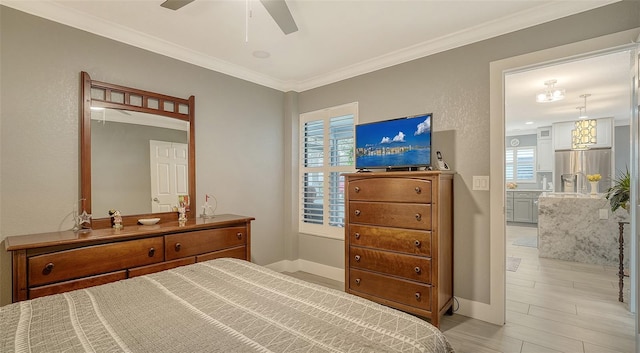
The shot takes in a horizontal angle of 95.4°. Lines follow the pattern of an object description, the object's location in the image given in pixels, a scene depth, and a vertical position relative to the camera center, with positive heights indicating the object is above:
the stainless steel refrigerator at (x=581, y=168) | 6.45 +0.14
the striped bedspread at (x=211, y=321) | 0.91 -0.53
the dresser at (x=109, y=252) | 1.81 -0.58
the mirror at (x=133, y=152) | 2.47 +0.22
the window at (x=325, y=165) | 3.68 +0.12
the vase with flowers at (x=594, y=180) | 4.60 -0.11
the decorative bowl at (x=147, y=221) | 2.68 -0.42
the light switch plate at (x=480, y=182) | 2.63 -0.07
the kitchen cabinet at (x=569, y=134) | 6.41 +0.92
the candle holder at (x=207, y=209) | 3.16 -0.38
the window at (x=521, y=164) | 8.01 +0.28
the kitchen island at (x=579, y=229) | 4.17 -0.83
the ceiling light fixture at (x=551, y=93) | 4.27 +1.22
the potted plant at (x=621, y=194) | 2.93 -0.21
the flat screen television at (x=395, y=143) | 2.66 +0.30
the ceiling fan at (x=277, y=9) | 1.83 +1.08
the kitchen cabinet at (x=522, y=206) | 7.59 -0.87
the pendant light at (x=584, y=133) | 5.29 +0.75
